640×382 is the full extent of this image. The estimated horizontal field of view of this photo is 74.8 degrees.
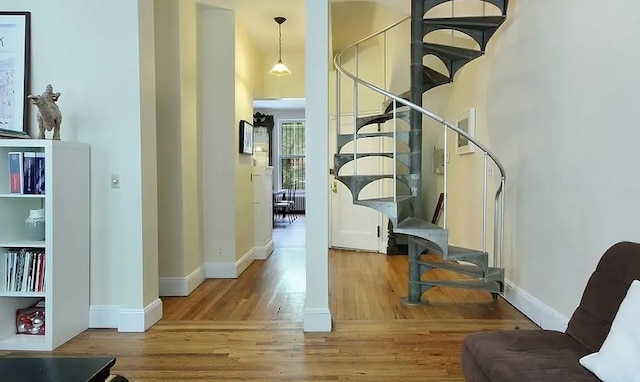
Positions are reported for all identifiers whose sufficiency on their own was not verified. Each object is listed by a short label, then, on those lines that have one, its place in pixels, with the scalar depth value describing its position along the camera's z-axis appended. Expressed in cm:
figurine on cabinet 273
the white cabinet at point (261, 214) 559
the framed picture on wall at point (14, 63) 299
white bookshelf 269
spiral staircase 341
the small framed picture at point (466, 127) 443
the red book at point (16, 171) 275
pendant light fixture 531
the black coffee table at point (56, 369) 130
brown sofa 163
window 1177
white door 615
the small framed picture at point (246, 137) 480
